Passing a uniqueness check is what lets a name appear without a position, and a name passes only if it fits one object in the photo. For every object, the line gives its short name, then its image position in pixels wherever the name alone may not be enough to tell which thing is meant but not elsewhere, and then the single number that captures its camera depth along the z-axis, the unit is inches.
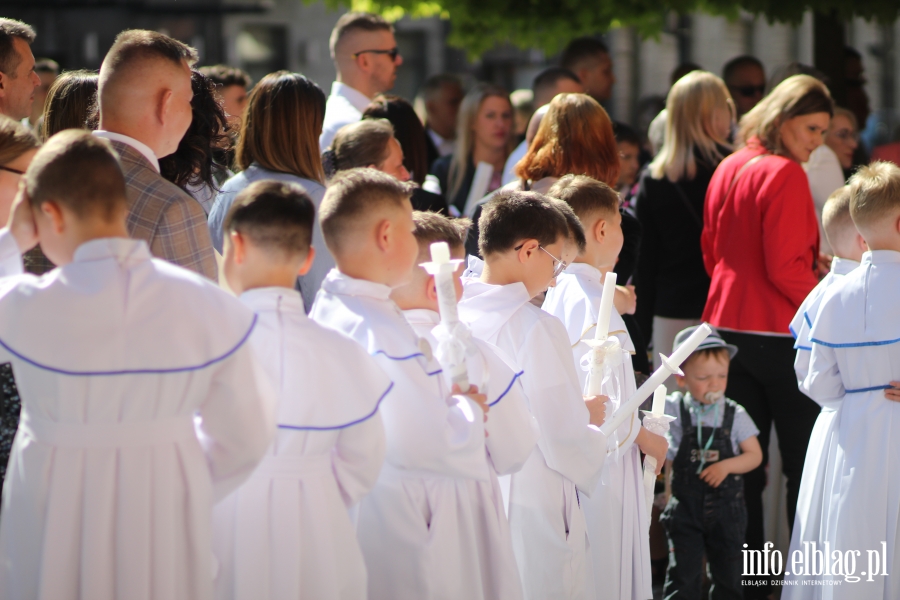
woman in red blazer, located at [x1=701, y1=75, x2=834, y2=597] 394.6
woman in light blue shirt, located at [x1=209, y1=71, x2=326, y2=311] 332.8
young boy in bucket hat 373.7
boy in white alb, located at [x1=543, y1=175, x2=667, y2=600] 299.4
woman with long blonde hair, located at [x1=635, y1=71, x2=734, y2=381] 446.0
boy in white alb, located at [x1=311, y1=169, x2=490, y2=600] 221.3
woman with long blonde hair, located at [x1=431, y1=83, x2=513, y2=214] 546.3
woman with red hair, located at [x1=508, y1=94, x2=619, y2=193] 370.6
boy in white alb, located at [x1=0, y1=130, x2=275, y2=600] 188.4
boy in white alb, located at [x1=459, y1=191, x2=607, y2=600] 264.1
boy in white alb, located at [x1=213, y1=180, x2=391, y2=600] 203.6
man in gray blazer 242.4
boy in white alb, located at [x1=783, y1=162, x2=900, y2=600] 310.3
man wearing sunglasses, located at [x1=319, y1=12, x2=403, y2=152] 495.2
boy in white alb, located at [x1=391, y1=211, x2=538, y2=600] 237.1
